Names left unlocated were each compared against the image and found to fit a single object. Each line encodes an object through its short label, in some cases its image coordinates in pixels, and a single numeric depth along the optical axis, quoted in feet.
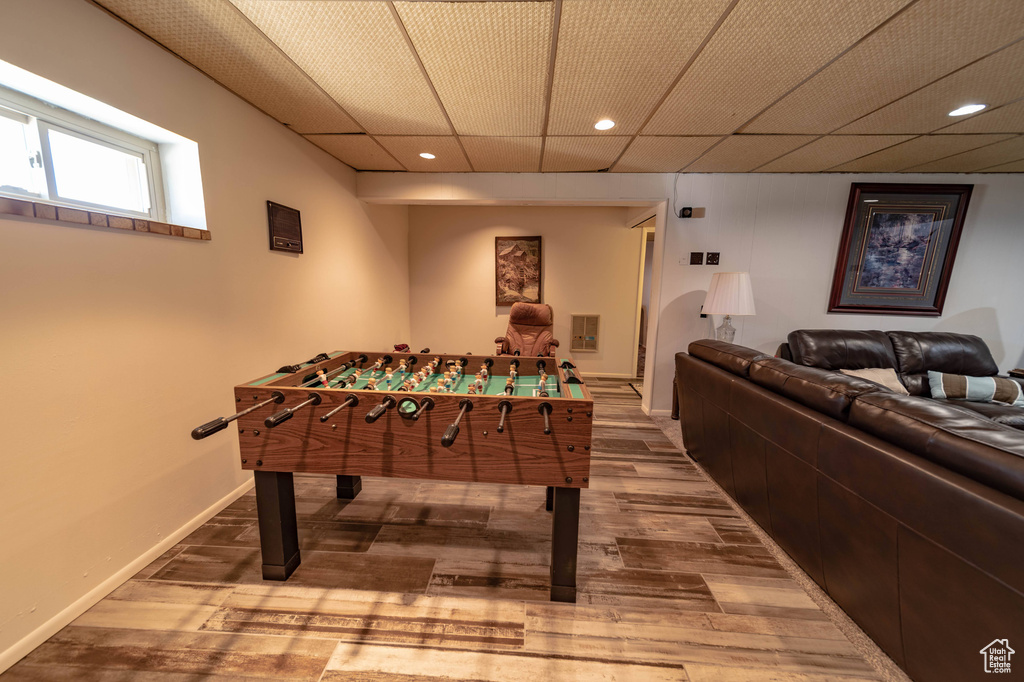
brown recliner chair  13.28
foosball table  4.28
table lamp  9.42
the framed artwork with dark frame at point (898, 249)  10.09
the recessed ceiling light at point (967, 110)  6.29
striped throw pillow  8.04
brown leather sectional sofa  2.77
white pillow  8.46
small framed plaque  7.15
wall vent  15.53
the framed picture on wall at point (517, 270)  15.11
